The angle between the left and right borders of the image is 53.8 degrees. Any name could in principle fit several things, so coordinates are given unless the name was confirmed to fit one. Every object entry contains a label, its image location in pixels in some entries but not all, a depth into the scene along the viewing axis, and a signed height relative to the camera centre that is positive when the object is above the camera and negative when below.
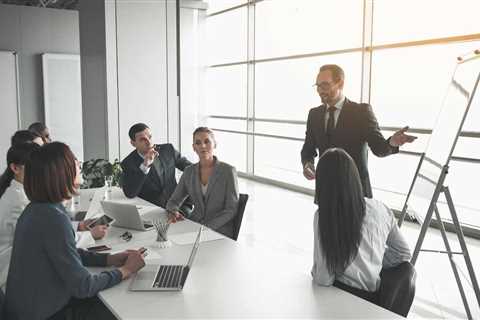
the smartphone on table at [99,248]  2.57 -0.83
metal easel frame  2.82 -0.69
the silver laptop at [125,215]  2.86 -0.74
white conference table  1.78 -0.81
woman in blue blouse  1.84 -0.60
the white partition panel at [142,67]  6.05 +0.37
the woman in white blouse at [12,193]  2.53 -0.54
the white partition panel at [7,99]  8.89 -0.10
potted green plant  4.20 -0.70
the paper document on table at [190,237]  2.72 -0.83
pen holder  2.62 -0.78
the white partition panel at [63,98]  9.36 -0.07
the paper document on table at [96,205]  3.35 -0.84
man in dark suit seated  3.88 -0.62
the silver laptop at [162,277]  2.00 -0.80
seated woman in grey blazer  3.25 -0.66
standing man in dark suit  3.56 -0.20
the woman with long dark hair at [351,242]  1.94 -0.60
